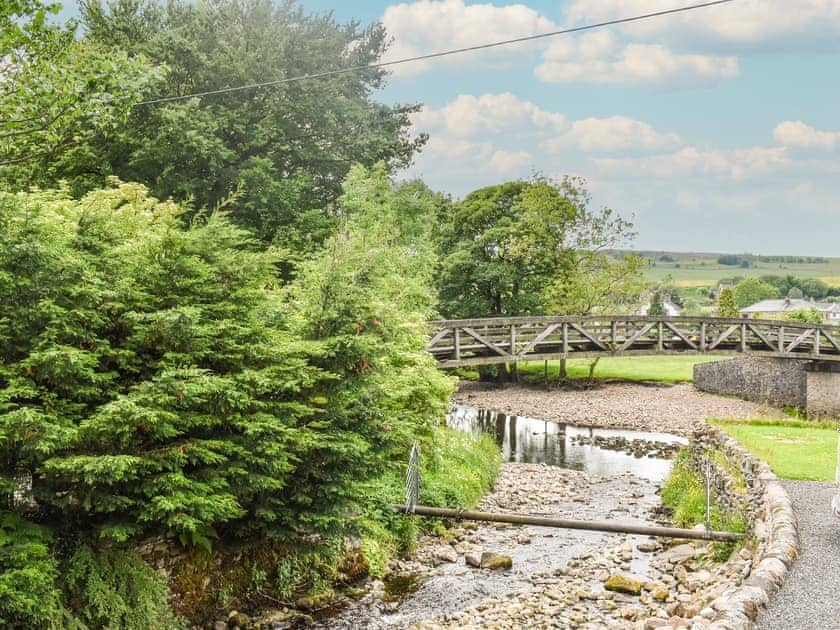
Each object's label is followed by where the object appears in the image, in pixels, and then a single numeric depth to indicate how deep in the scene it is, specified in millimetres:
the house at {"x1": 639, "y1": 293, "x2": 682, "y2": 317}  92038
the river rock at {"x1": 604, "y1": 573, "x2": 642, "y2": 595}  9445
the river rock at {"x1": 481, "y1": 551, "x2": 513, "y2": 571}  10609
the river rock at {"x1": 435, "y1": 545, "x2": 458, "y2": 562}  11039
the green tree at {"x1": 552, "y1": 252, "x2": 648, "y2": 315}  31562
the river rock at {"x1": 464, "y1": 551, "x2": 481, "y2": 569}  10719
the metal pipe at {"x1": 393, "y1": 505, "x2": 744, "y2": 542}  9359
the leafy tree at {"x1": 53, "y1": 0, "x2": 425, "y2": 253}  20108
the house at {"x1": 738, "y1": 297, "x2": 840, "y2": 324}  76938
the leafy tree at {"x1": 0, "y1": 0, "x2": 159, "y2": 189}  8695
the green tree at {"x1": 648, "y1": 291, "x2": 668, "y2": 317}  67312
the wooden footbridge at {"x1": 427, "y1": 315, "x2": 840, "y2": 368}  21375
